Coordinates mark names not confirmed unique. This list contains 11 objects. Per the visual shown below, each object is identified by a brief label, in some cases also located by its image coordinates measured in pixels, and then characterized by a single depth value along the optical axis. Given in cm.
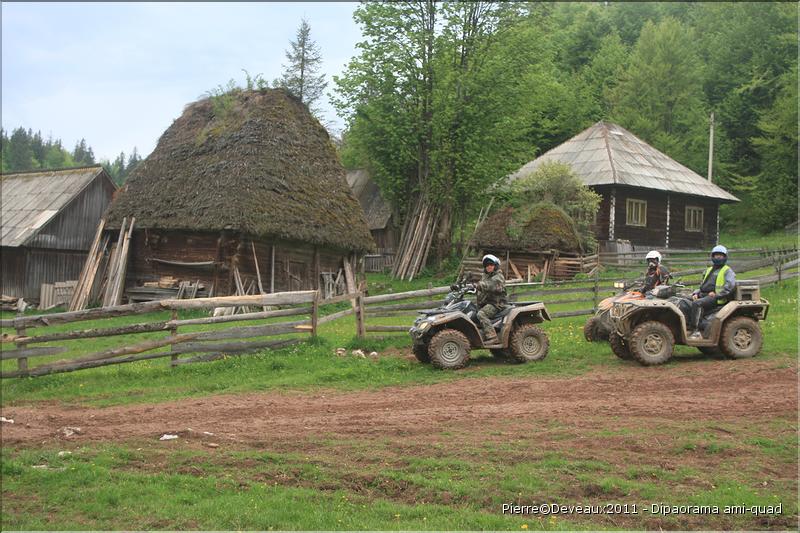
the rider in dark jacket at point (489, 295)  1217
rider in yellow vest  1165
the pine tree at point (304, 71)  4334
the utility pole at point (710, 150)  4084
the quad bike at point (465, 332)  1194
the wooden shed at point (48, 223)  2650
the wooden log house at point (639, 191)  3288
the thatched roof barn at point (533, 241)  2711
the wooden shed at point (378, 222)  4231
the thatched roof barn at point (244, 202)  2250
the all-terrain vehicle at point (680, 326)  1157
